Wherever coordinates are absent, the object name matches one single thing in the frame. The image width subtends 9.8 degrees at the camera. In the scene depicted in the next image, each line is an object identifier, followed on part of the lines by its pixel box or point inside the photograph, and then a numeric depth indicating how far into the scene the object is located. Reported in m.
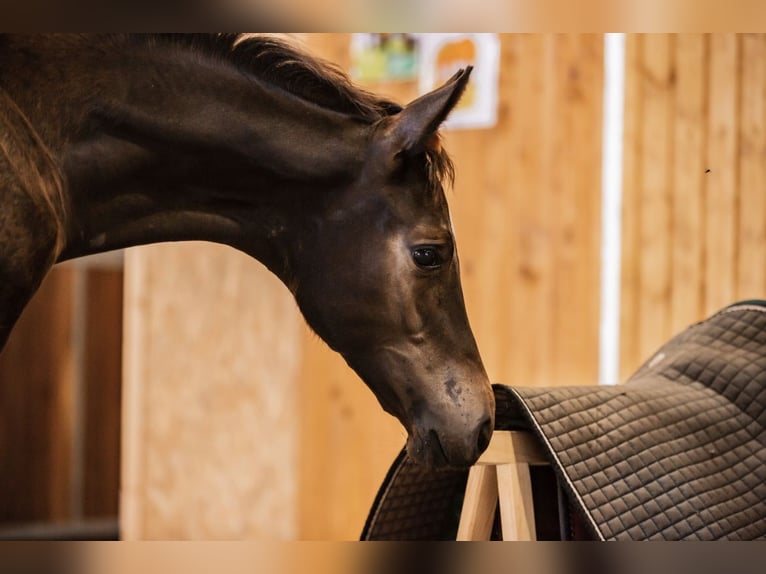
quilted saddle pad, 5.56
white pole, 8.22
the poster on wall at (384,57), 8.71
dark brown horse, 5.30
